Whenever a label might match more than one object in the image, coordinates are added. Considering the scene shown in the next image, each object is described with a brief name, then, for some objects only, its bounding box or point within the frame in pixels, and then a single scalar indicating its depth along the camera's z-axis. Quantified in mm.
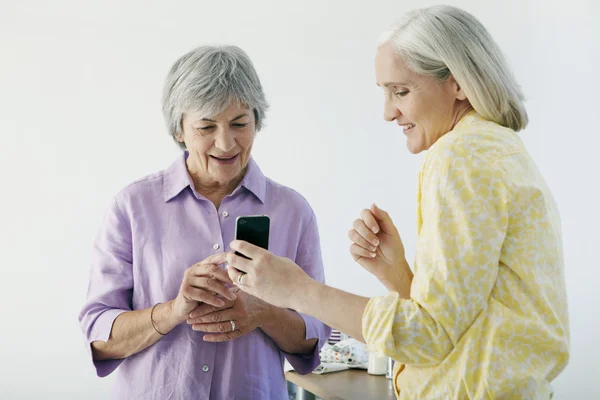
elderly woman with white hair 1172
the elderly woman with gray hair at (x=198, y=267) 1725
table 2584
